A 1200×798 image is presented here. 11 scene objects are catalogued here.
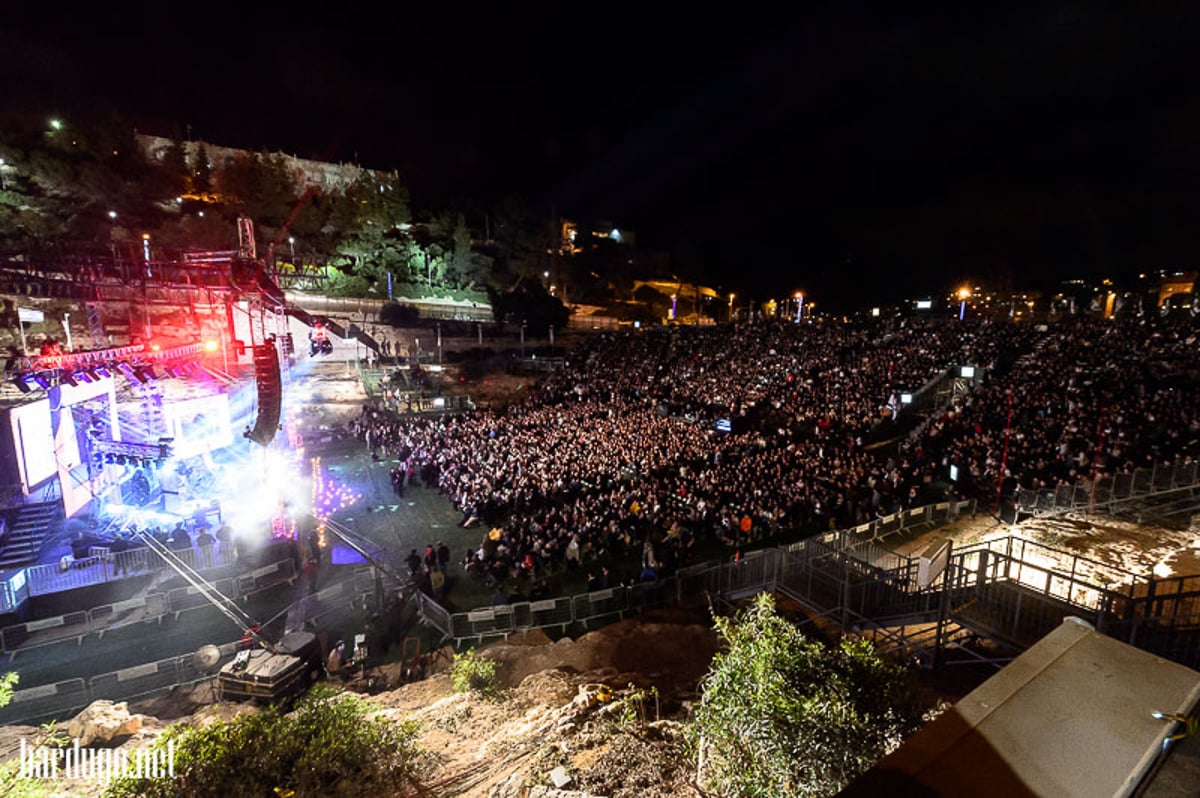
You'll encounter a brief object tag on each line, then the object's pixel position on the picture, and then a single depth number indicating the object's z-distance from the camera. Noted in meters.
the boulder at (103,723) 7.70
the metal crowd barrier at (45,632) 10.92
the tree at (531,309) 42.41
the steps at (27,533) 13.67
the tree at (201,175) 44.22
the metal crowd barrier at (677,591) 10.36
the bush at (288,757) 4.25
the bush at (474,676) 8.30
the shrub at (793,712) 3.51
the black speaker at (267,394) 15.24
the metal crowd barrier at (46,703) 8.88
